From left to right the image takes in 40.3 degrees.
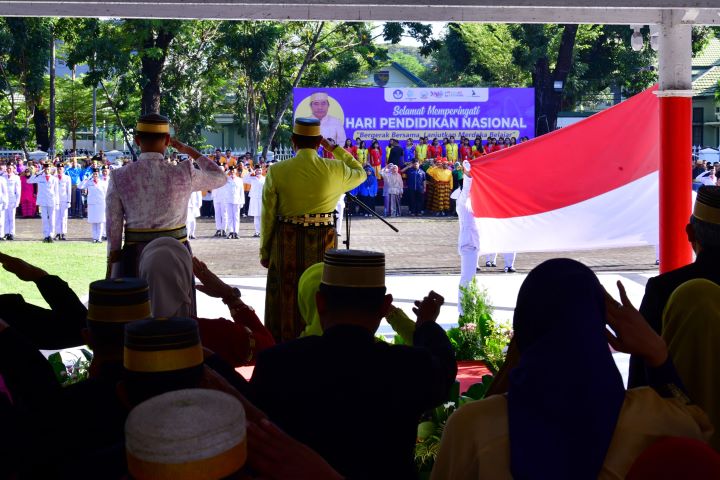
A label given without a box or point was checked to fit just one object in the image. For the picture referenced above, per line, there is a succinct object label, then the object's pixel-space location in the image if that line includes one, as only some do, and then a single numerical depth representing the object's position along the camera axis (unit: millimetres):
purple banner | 29203
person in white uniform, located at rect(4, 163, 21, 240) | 21500
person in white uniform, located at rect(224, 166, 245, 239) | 22250
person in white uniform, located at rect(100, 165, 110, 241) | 20984
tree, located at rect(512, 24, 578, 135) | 36250
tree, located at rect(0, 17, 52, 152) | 32531
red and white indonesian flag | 8070
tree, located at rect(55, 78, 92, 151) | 47062
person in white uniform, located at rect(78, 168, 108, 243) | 20531
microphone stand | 6705
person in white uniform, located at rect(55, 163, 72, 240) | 21359
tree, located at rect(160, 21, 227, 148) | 31891
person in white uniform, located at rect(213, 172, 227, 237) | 22438
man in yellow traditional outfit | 6074
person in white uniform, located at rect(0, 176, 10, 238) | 21266
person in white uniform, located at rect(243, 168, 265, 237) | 24375
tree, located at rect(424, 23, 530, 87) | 42594
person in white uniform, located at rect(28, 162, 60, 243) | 20750
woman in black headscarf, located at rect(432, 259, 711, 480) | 2089
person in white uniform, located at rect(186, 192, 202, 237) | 21344
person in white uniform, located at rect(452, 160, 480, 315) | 10164
